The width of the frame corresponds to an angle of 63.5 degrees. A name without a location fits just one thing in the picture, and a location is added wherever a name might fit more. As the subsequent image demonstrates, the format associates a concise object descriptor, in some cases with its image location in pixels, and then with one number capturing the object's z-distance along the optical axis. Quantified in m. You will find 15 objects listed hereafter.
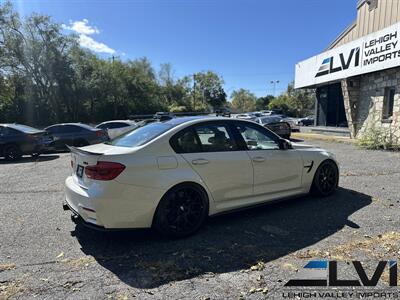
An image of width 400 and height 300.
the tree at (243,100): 110.00
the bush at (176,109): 57.59
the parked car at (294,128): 25.43
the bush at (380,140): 13.20
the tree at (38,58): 32.84
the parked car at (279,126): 17.86
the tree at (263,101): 97.45
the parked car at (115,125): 17.37
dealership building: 13.65
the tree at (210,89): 90.19
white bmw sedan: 3.79
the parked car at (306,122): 45.59
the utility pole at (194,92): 74.90
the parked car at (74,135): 14.27
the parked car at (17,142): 12.05
